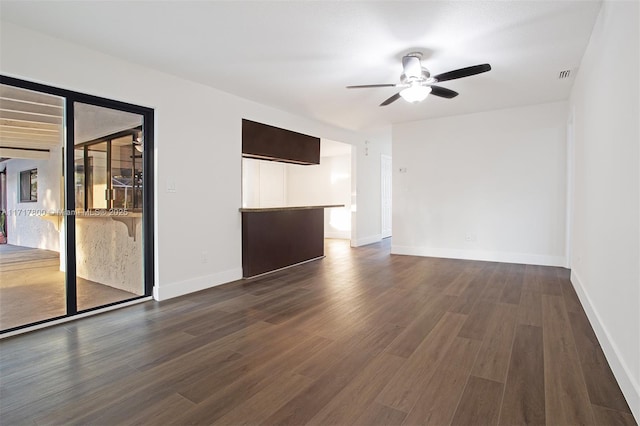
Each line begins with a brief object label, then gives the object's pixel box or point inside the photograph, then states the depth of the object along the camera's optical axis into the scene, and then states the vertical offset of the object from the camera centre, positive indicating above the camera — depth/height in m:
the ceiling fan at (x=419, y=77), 2.99 +1.26
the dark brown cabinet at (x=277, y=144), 4.65 +0.98
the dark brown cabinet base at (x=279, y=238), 4.52 -0.49
